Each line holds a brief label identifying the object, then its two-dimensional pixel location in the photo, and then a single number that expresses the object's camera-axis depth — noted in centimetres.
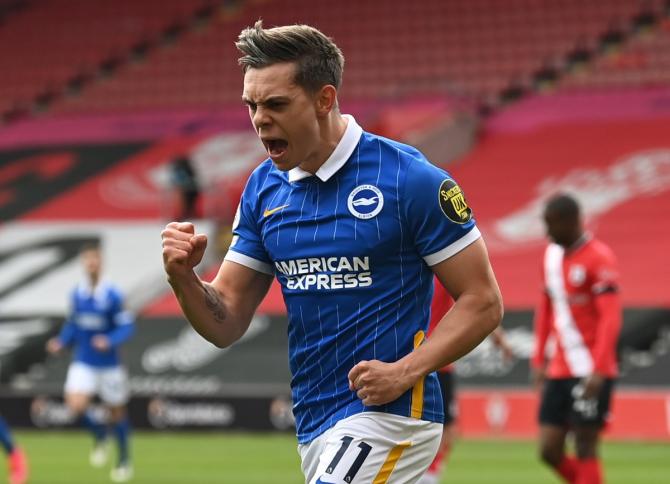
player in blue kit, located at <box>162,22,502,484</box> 920
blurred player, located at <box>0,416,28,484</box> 2548
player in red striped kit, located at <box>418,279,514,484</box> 1723
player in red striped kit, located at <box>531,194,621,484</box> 1928
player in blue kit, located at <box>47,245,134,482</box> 3247
